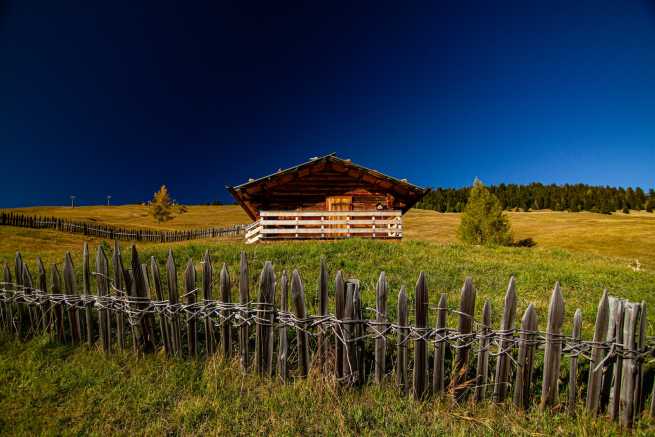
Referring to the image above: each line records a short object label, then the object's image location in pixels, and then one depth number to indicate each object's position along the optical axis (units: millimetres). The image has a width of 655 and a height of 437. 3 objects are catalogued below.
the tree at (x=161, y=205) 70188
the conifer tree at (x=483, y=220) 33788
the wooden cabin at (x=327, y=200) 21859
